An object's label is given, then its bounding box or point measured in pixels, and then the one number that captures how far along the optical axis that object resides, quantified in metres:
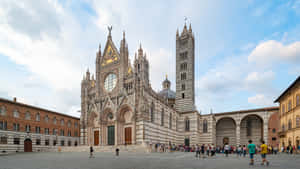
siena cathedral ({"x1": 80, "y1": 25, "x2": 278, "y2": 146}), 34.59
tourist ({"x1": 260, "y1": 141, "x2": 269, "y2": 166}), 11.97
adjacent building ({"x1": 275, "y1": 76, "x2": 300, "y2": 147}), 26.80
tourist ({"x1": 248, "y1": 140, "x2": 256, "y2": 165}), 12.14
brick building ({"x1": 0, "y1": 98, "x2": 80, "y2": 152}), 34.50
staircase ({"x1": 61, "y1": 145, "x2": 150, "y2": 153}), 28.38
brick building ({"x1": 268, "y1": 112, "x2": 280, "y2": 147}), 44.31
